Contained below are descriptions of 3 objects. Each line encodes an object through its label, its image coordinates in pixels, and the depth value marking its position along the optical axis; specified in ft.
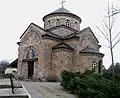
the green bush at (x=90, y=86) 17.13
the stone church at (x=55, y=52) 45.37
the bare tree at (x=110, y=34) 28.64
